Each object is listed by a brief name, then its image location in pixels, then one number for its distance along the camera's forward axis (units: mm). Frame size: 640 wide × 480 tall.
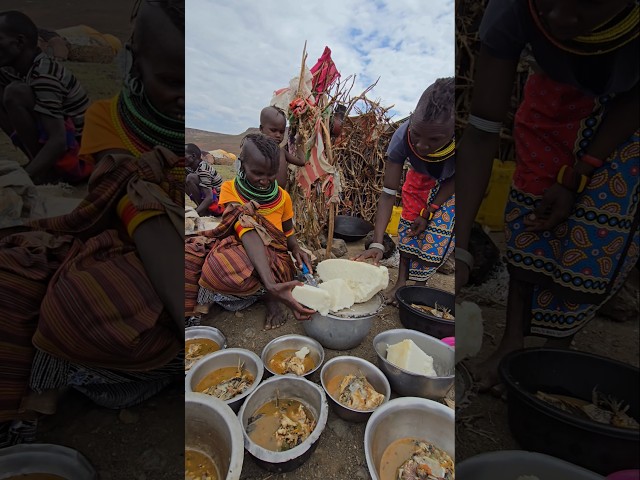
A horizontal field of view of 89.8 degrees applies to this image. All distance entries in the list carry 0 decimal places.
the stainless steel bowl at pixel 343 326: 1197
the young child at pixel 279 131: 1115
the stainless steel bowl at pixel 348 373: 1114
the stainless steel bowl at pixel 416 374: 1065
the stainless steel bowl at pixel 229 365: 857
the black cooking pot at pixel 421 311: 1119
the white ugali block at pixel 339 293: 1220
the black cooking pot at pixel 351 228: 1745
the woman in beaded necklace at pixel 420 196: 1123
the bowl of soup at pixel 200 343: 842
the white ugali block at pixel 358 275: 1275
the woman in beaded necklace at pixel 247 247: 1374
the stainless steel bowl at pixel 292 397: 914
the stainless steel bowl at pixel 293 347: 1104
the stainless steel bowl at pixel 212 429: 816
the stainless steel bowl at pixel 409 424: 1009
